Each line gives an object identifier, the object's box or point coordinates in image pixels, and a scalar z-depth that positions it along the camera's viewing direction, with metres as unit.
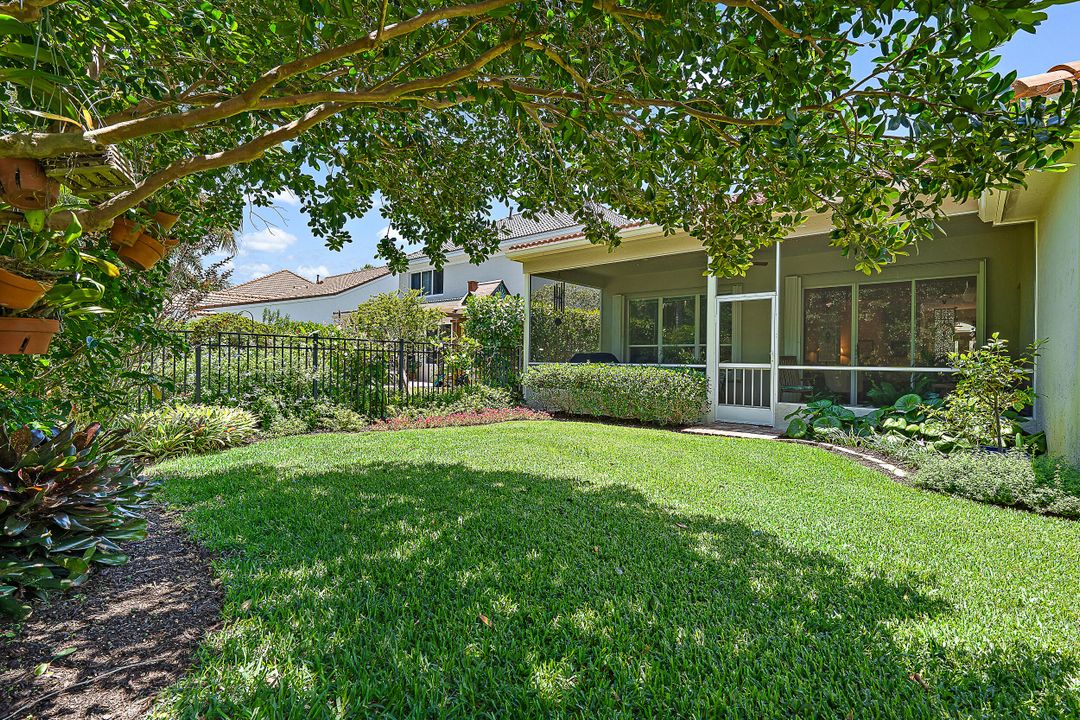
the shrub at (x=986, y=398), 5.77
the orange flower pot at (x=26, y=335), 1.85
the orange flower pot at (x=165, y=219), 2.69
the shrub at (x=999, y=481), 4.34
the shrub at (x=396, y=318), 16.92
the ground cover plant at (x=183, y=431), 6.21
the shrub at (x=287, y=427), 8.04
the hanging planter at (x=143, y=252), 2.57
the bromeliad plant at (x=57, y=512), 2.33
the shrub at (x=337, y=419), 8.84
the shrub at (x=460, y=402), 10.64
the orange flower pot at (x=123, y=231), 2.48
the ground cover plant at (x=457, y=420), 9.34
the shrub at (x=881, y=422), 6.86
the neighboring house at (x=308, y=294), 27.61
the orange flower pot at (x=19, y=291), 1.73
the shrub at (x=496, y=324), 12.74
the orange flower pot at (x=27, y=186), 1.58
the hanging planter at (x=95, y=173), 1.69
